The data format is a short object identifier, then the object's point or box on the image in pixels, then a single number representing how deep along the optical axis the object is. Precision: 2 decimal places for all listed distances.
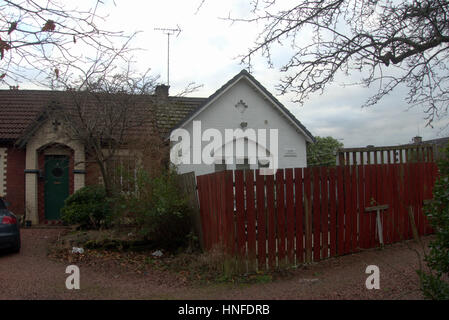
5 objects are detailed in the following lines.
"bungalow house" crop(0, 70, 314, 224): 13.30
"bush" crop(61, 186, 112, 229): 10.48
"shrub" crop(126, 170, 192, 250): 8.21
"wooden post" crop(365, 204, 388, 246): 7.71
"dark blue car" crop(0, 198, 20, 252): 8.22
